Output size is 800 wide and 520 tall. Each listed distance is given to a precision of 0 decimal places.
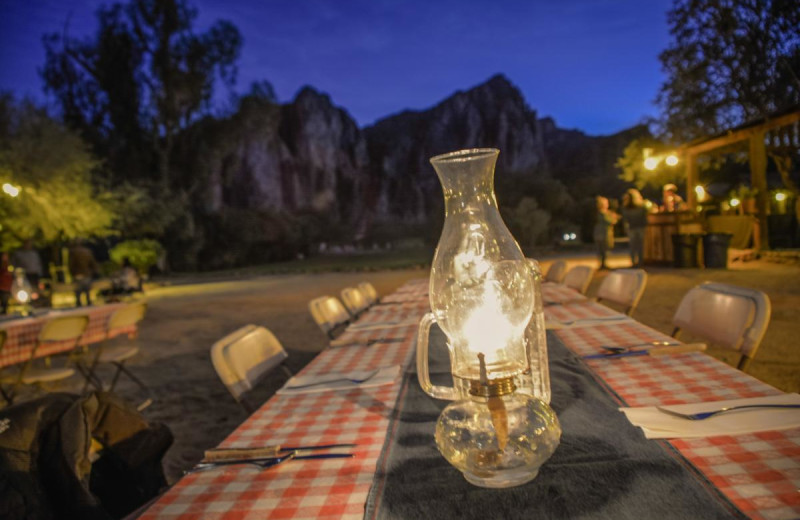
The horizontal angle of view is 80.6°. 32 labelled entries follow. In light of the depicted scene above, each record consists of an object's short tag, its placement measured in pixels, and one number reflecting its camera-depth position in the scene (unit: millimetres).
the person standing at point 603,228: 9445
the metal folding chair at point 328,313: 2943
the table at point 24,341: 3924
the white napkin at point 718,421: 913
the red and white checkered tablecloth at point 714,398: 723
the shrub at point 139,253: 17938
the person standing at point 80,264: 10148
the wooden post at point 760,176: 9781
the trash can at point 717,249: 8727
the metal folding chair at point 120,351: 3877
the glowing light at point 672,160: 11188
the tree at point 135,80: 19844
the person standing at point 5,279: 7114
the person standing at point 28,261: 9868
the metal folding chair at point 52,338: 3465
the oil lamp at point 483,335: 793
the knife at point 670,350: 1483
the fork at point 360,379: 1500
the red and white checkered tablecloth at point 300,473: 834
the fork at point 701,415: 975
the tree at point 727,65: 12984
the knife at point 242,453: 1019
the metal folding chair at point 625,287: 2904
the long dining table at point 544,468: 736
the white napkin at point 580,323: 2016
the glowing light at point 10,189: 8023
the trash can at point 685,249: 8914
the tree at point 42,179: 12406
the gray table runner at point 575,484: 719
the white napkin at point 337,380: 1464
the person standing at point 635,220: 9719
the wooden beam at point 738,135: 8492
